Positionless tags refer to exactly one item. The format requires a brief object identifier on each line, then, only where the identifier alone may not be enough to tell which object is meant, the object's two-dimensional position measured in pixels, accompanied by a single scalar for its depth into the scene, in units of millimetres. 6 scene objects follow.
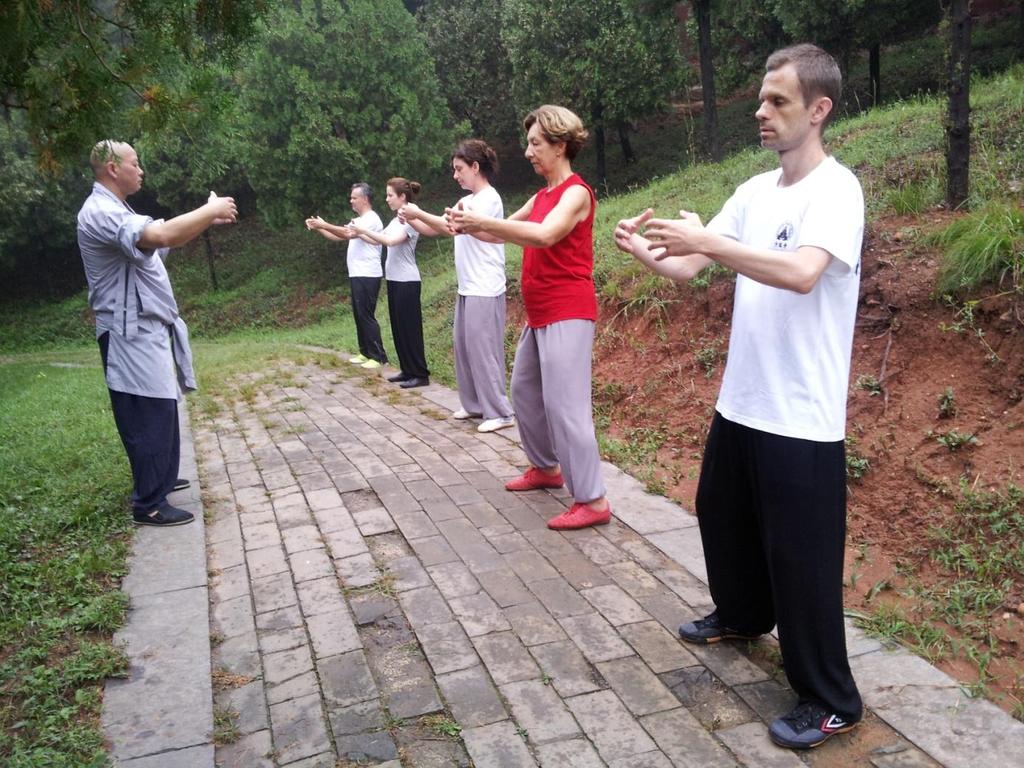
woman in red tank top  4383
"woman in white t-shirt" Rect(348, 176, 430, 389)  8367
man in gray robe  4453
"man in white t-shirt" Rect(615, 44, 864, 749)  2562
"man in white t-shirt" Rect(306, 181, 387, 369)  9125
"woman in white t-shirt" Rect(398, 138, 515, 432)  6465
